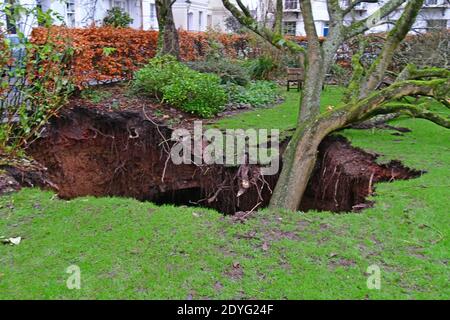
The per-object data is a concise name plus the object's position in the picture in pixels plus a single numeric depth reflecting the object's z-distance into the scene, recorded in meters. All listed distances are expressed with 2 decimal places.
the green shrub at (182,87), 10.92
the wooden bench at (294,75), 15.39
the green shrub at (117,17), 21.75
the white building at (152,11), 22.54
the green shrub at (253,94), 12.71
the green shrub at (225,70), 13.69
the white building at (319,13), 34.03
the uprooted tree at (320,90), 7.61
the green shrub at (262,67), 17.09
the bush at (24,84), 6.91
